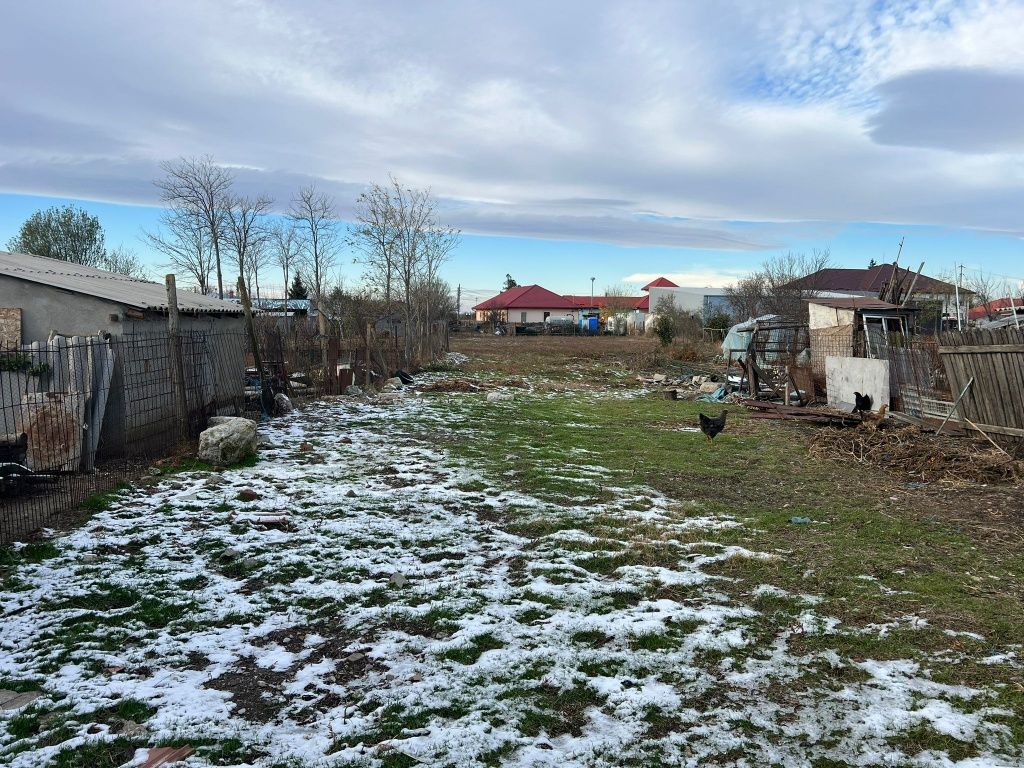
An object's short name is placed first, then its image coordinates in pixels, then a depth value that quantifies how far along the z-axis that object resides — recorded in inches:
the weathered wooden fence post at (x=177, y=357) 371.9
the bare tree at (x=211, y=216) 1141.7
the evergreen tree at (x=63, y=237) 1325.0
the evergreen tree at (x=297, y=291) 1978.3
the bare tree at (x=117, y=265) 1457.9
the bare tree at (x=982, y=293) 638.5
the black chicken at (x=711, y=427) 436.8
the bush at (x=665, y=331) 1419.8
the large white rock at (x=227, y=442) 340.5
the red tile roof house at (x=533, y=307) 3208.7
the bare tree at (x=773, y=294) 1239.5
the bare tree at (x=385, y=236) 1017.5
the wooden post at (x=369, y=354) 677.3
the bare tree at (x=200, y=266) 1222.9
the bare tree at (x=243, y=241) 1217.4
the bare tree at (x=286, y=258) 1390.3
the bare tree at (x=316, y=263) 1314.0
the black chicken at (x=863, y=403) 512.1
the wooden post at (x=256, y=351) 486.2
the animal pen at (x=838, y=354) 446.0
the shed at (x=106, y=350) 320.5
